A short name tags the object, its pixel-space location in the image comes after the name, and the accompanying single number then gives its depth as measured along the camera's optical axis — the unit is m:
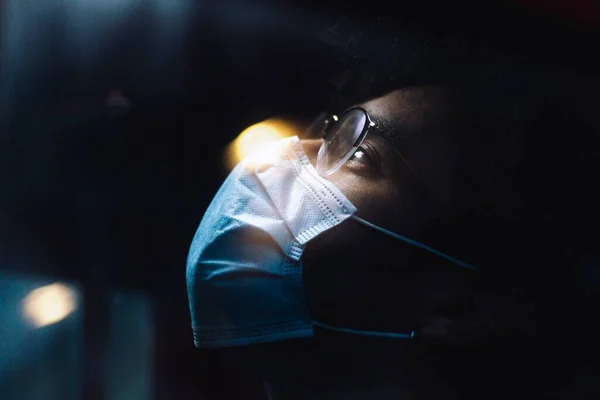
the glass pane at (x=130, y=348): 0.62
